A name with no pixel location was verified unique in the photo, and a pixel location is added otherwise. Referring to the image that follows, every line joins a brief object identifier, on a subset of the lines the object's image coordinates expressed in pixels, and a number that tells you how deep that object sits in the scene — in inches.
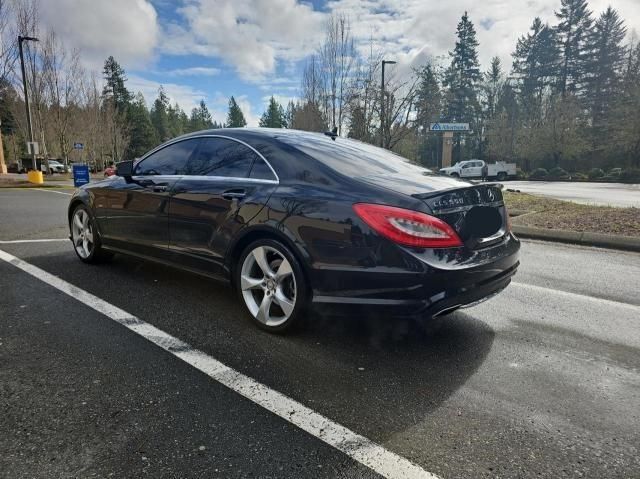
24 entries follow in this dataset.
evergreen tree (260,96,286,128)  3698.3
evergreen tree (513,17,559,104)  2081.7
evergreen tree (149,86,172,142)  3198.8
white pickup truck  1364.4
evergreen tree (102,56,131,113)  2689.5
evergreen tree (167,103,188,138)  3334.2
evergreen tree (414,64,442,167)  604.7
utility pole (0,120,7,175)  1109.5
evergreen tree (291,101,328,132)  757.9
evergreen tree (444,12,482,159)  2288.4
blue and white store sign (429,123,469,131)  1617.9
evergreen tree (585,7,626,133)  1909.4
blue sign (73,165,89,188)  711.1
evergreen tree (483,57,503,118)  2332.7
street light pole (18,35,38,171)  750.5
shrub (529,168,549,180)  1435.8
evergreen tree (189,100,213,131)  3735.0
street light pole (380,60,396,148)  579.7
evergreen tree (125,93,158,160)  2614.7
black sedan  100.3
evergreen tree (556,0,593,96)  2001.7
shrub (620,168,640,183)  1179.9
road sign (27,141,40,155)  754.2
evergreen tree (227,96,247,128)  3983.8
